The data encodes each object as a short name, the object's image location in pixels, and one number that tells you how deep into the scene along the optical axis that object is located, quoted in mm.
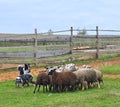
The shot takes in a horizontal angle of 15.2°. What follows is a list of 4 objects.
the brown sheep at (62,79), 17578
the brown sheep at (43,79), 18103
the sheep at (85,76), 18031
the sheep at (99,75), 18859
